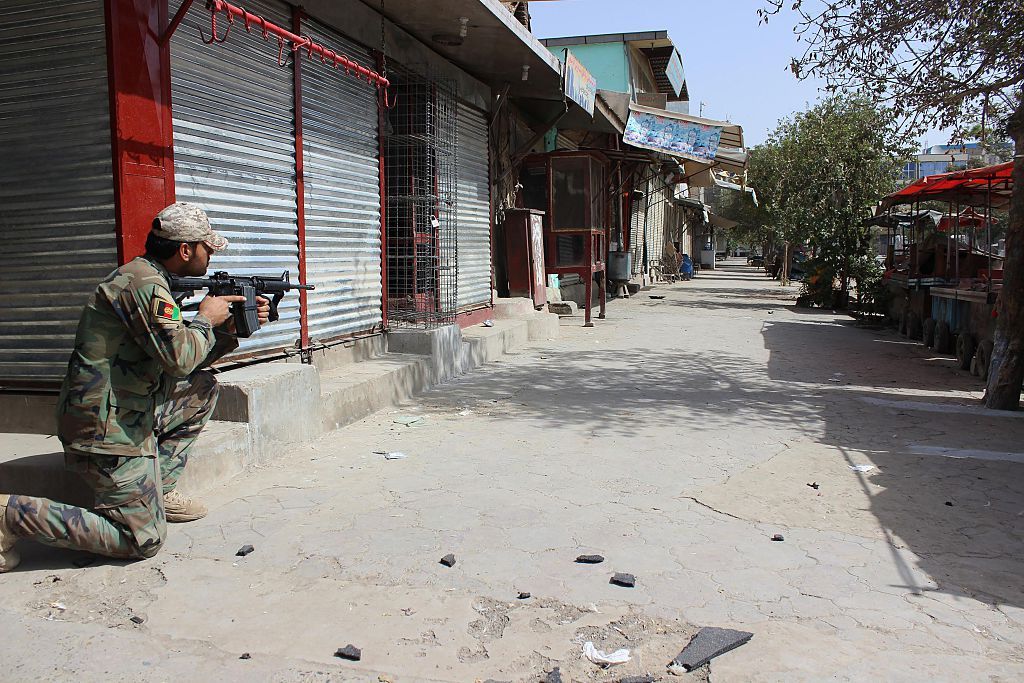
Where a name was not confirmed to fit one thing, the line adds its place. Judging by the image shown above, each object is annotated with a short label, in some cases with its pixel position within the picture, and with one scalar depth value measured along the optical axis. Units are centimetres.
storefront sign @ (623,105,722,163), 1492
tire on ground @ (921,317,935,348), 1189
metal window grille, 859
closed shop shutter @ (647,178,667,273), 3069
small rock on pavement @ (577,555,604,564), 356
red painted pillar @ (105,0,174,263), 454
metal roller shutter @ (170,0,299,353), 517
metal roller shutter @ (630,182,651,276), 2569
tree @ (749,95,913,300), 1767
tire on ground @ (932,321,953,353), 1124
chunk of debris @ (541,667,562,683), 263
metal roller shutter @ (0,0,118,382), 464
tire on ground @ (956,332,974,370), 984
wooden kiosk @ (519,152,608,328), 1298
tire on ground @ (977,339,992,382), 894
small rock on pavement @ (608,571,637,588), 333
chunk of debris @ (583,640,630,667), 275
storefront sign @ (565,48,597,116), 1068
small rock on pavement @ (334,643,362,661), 276
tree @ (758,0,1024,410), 718
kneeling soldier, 340
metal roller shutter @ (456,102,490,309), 1031
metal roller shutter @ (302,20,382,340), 677
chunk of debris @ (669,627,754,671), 273
